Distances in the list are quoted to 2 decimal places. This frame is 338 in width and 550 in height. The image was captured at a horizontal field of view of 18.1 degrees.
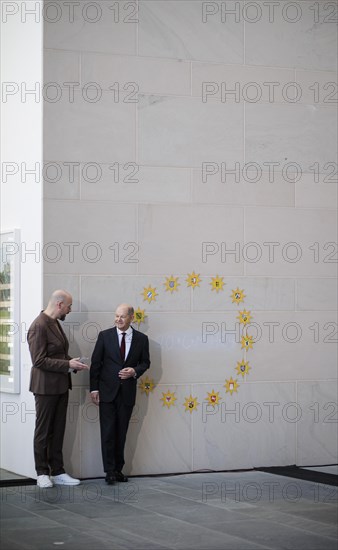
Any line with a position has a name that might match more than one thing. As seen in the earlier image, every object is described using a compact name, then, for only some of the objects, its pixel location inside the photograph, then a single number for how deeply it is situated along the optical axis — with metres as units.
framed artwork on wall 10.91
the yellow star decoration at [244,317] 11.19
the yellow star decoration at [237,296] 11.17
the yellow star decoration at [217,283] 11.10
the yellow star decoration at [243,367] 11.16
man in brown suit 10.00
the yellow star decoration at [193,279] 11.02
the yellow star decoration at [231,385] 11.10
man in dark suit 10.27
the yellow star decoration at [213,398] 11.03
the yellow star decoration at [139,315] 10.84
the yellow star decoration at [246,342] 11.18
